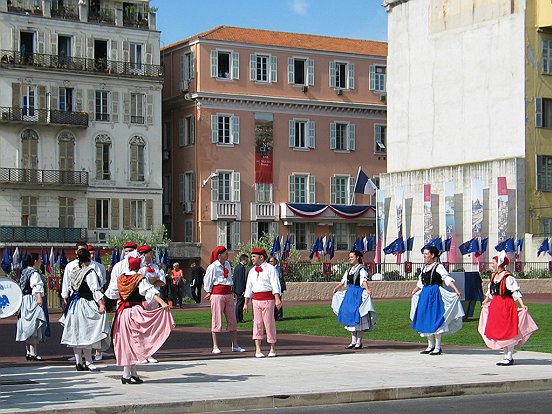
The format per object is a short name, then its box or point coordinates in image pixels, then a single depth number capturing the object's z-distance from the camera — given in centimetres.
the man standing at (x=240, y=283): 3347
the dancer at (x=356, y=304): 2353
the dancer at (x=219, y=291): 2286
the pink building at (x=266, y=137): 7194
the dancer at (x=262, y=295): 2164
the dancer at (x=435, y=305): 2162
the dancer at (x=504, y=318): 2020
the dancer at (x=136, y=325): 1702
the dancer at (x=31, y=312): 2147
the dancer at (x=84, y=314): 1919
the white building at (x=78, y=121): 6681
